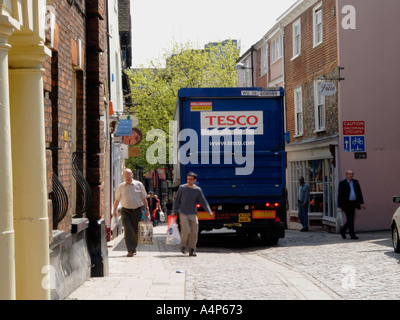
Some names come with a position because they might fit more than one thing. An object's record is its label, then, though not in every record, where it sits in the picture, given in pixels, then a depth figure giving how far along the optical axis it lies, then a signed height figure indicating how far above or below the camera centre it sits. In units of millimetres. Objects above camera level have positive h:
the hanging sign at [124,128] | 22922 +864
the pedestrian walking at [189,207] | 15312 -1124
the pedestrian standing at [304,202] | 26094 -1806
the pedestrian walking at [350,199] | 18750 -1238
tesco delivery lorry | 16641 +14
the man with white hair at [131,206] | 15161 -1065
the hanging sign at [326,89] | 23156 +1981
